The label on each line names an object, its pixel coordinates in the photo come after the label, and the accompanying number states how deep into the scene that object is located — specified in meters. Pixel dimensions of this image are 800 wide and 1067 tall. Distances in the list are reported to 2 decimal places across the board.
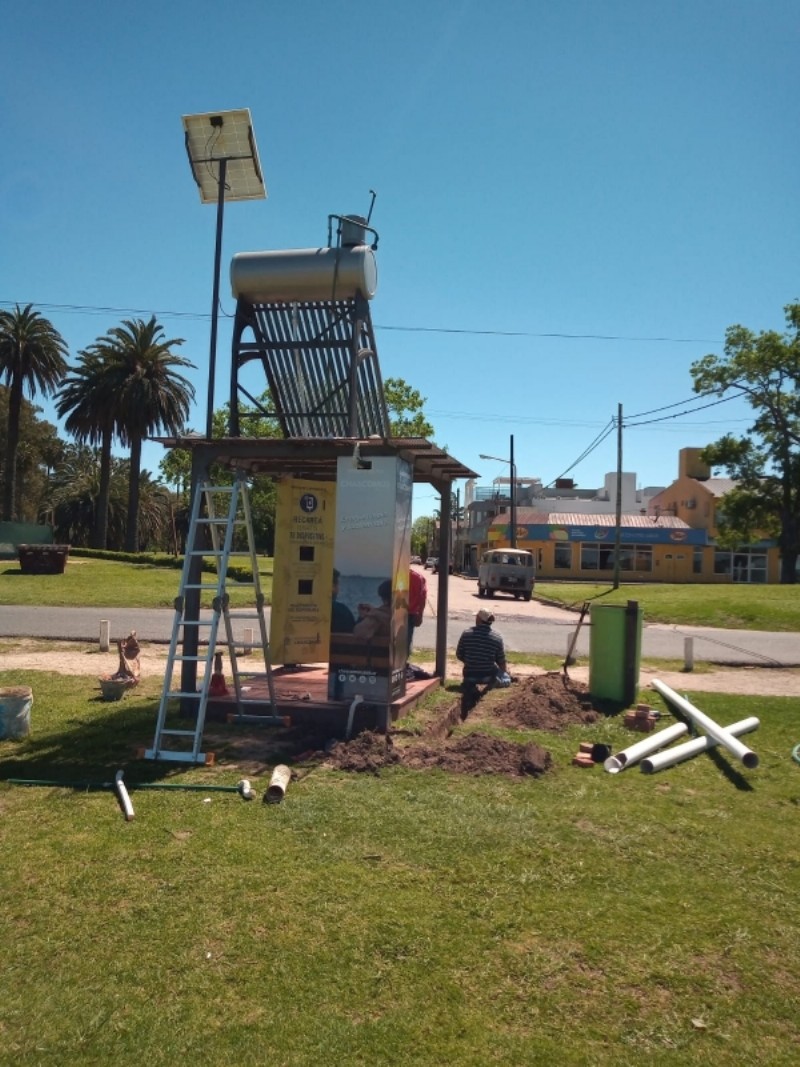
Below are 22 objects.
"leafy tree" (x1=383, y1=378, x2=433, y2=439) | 46.75
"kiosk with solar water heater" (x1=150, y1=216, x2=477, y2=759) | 8.52
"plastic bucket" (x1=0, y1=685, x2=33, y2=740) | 8.11
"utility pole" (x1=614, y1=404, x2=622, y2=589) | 38.59
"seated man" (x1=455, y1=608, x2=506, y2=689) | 11.04
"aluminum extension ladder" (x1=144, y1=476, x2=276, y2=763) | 7.39
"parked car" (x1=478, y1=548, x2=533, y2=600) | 36.22
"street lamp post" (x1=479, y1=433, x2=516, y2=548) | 52.72
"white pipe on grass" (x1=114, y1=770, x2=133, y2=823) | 5.85
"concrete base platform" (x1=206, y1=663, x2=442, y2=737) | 8.46
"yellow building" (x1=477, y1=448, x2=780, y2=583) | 60.06
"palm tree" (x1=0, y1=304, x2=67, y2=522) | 48.69
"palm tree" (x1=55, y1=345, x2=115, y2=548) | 47.44
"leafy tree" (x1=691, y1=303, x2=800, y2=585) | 49.72
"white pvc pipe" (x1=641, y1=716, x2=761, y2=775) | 7.41
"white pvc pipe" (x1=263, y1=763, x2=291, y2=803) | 6.28
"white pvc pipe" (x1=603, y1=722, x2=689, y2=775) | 7.42
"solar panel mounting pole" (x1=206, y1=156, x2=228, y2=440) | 8.47
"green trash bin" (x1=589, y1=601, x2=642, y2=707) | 10.62
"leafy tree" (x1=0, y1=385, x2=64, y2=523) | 62.53
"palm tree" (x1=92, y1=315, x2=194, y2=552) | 47.06
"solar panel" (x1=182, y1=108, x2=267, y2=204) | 8.58
